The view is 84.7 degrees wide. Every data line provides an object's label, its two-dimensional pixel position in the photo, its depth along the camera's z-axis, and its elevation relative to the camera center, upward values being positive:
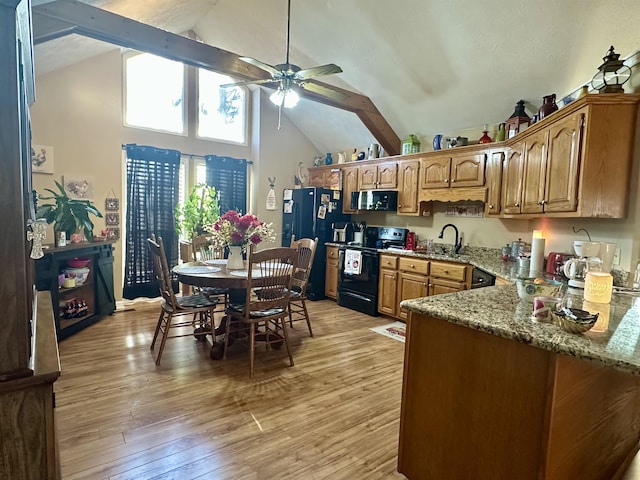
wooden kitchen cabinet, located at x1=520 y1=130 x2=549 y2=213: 2.85 +0.42
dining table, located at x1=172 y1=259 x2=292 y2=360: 2.84 -0.54
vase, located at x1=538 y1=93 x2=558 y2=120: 2.90 +0.96
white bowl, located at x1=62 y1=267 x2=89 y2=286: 3.72 -0.71
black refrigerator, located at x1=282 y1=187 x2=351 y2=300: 5.40 -0.07
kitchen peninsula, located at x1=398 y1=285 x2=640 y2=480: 1.21 -0.68
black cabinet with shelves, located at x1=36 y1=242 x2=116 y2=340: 3.35 -0.87
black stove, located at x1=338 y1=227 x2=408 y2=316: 4.66 -0.70
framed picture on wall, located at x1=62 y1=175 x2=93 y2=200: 4.21 +0.26
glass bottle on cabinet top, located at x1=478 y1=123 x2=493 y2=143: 3.88 +0.93
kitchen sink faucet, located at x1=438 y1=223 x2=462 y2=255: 4.34 -0.28
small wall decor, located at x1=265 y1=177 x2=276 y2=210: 5.84 +0.29
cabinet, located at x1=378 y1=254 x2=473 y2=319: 3.76 -0.70
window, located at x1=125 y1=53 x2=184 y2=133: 4.70 +1.62
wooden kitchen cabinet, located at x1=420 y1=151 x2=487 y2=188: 3.89 +0.58
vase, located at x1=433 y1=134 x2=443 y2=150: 4.38 +0.95
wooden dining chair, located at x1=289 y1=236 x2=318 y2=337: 3.62 -0.56
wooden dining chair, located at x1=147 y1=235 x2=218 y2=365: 2.93 -0.82
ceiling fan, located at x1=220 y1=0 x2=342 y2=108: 2.74 +1.13
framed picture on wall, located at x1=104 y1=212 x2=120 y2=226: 4.56 -0.14
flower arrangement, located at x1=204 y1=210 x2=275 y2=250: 3.17 -0.17
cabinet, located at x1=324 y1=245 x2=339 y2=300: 5.36 -0.88
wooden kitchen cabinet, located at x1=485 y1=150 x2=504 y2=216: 3.67 +0.40
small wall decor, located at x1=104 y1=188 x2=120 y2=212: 4.53 +0.08
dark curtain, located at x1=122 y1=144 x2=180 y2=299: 4.68 +0.01
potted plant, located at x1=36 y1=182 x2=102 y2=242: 3.61 -0.07
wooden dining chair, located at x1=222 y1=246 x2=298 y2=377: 2.80 -0.67
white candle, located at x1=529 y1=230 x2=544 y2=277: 2.96 -0.28
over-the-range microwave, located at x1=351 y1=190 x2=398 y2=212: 4.82 +0.23
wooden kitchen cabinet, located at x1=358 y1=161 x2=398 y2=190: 4.86 +0.59
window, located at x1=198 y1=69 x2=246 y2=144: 5.29 +1.60
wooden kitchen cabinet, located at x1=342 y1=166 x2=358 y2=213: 5.41 +0.48
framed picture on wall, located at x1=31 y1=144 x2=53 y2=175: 3.95 +0.54
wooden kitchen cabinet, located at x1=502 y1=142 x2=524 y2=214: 3.29 +0.41
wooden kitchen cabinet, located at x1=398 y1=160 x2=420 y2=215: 4.57 +0.41
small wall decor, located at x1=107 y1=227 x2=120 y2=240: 4.55 -0.32
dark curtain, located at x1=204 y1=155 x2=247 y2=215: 5.35 +0.50
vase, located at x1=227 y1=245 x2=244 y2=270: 3.28 -0.43
